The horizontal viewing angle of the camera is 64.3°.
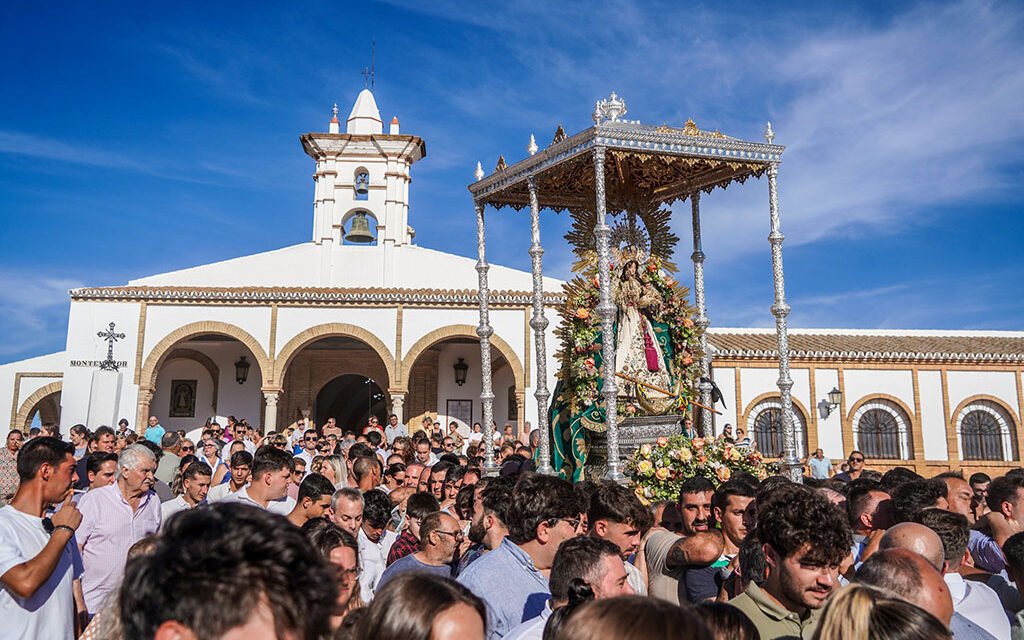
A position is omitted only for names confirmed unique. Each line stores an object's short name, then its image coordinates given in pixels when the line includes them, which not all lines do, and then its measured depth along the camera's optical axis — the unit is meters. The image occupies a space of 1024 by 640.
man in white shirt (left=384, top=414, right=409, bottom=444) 15.05
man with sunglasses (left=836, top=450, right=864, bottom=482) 10.71
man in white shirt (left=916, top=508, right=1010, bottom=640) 3.45
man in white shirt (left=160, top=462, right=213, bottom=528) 6.47
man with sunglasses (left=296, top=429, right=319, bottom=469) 11.43
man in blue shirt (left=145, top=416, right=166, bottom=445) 14.47
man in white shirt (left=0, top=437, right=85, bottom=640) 3.63
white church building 20.92
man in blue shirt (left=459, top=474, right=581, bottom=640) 3.45
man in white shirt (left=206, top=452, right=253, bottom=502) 6.51
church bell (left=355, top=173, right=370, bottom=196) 25.27
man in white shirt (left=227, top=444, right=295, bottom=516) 5.76
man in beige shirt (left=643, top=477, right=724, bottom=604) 4.27
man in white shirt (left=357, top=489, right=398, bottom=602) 5.11
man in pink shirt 4.99
